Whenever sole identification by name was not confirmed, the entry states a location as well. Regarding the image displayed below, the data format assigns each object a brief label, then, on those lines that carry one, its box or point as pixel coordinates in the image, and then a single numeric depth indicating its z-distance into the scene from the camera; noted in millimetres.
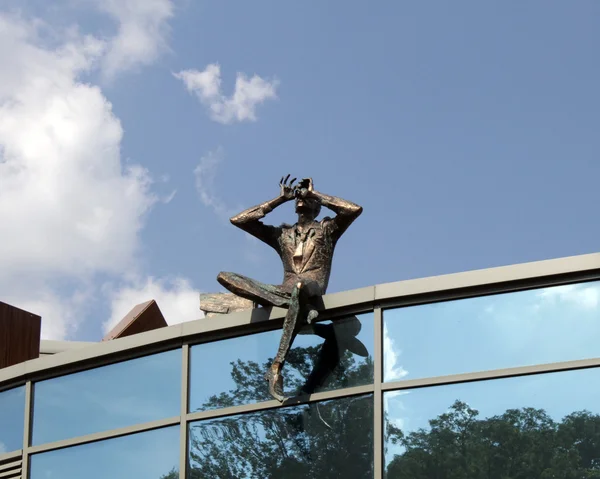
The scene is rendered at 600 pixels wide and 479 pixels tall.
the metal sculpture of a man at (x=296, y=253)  14992
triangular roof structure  22156
